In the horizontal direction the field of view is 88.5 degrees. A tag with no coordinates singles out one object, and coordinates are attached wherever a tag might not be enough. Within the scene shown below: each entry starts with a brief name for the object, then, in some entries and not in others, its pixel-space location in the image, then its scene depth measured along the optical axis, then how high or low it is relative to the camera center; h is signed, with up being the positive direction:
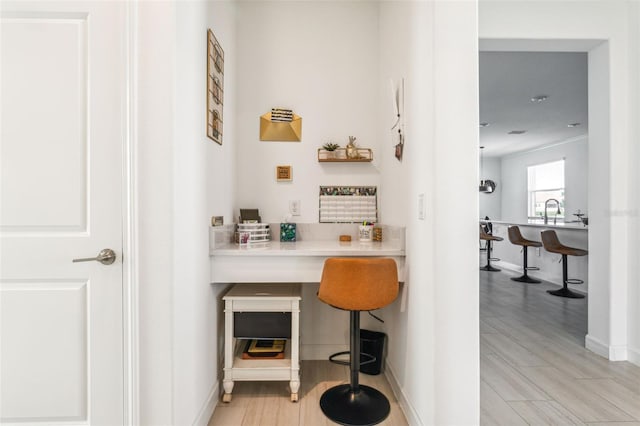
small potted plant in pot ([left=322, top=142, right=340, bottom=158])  2.47 +0.48
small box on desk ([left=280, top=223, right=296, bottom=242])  2.46 -0.15
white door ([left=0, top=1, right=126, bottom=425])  1.36 +0.05
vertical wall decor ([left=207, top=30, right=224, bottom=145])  1.88 +0.77
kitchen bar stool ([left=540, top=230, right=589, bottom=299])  4.25 -0.51
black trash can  2.30 -0.96
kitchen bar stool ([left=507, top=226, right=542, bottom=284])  5.16 -0.50
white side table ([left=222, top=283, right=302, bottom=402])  1.93 -0.79
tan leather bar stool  1.73 -0.42
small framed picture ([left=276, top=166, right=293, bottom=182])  2.55 +0.31
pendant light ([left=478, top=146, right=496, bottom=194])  7.49 +0.62
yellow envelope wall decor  2.51 +0.64
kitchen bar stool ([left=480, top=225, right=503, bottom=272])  5.94 -0.64
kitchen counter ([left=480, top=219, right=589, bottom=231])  4.52 -0.20
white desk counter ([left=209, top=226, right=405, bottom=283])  1.90 -0.29
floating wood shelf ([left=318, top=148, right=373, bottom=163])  2.47 +0.43
